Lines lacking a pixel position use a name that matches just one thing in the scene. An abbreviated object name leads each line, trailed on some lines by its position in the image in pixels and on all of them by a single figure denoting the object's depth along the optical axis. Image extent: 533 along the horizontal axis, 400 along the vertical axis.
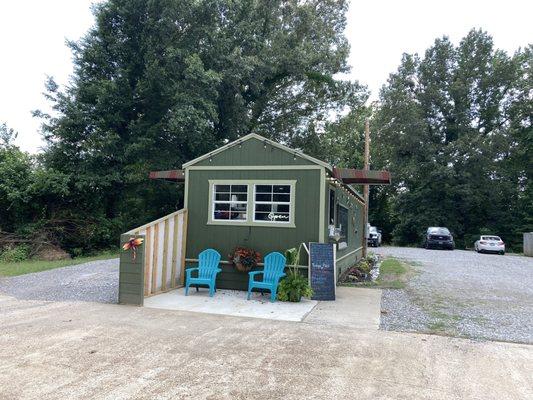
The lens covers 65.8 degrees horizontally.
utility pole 14.23
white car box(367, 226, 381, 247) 25.34
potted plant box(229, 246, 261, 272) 8.05
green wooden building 8.10
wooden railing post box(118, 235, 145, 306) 6.82
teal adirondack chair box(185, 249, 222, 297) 8.10
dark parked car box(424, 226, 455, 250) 23.41
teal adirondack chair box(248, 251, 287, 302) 7.56
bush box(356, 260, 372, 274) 12.03
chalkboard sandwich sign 7.79
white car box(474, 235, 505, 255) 22.00
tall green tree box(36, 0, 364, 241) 16.08
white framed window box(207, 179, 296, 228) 8.26
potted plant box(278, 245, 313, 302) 7.44
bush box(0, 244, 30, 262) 13.49
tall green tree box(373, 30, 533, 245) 28.64
